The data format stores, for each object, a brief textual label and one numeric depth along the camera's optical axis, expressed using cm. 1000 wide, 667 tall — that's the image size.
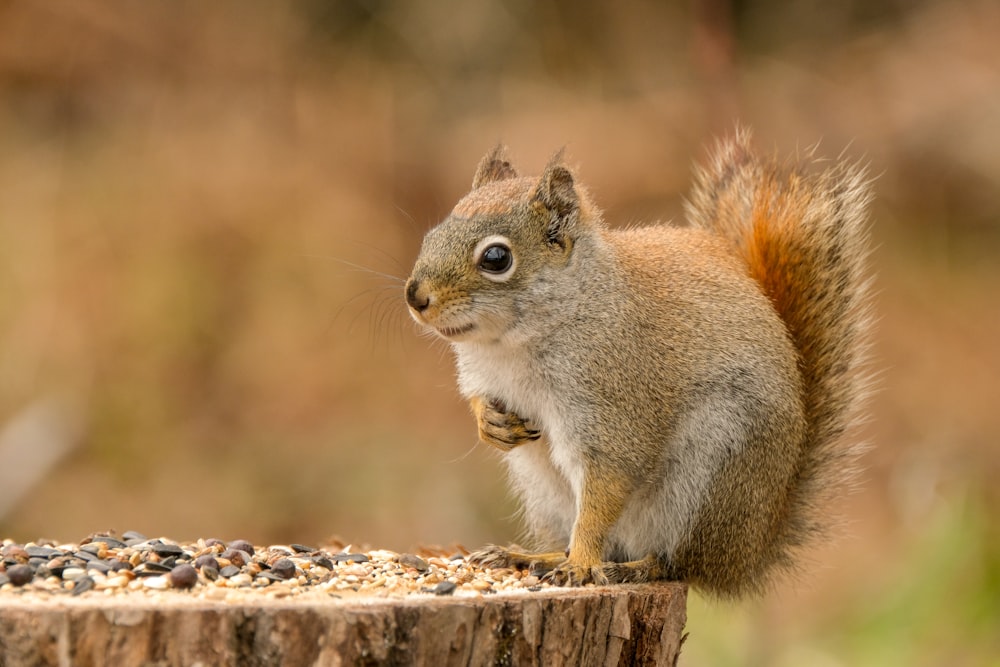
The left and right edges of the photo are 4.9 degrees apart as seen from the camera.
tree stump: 297
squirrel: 307
